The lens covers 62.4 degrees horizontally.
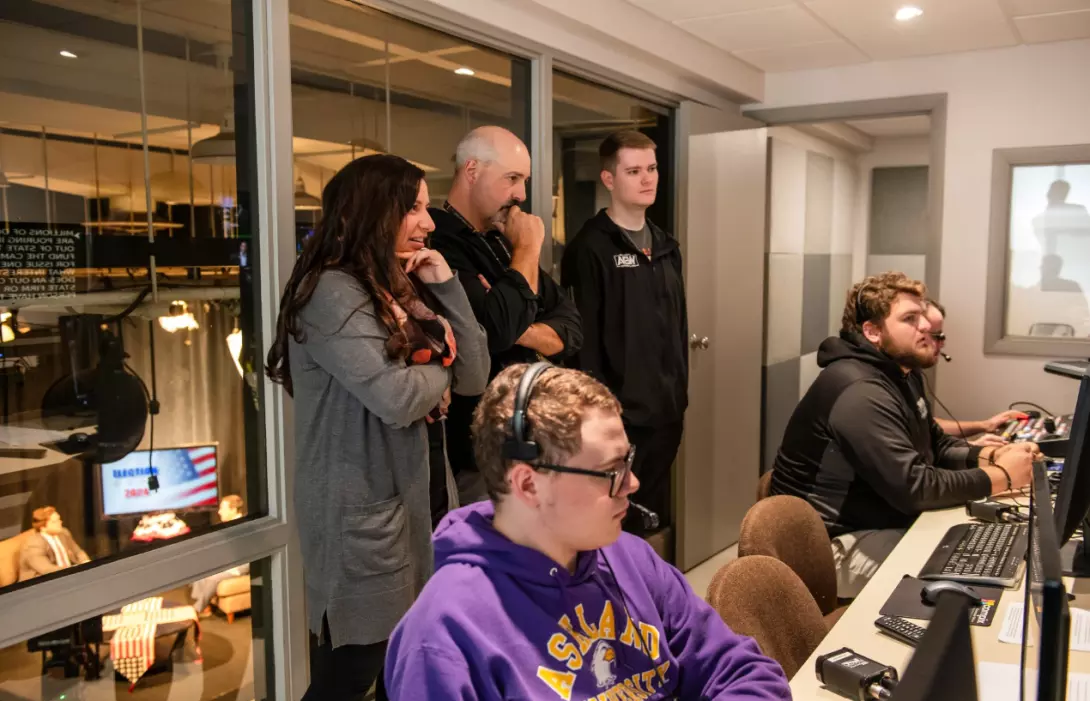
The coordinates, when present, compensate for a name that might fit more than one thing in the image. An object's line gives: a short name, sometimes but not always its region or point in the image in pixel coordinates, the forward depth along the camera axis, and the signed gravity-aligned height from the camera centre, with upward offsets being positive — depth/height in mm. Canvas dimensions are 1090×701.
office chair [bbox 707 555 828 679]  1645 -629
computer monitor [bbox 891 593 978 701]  708 -321
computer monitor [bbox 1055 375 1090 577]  1725 -396
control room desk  1537 -670
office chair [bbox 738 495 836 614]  2045 -628
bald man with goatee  2357 +19
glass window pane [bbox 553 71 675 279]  3441 +528
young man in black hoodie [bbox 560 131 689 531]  3217 -109
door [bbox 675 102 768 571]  3990 -212
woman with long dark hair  1869 -288
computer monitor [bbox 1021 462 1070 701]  889 -356
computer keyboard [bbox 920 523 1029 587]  1969 -655
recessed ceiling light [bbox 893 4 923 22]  3342 +981
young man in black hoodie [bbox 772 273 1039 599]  2514 -502
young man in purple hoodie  1233 -451
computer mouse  1767 -637
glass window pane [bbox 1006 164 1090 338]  3904 +103
